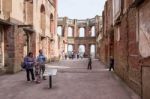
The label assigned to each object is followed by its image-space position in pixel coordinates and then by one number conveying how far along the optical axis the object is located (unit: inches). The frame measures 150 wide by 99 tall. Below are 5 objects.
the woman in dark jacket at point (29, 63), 254.1
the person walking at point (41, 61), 263.3
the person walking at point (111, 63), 374.1
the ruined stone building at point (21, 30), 324.4
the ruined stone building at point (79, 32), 1126.6
